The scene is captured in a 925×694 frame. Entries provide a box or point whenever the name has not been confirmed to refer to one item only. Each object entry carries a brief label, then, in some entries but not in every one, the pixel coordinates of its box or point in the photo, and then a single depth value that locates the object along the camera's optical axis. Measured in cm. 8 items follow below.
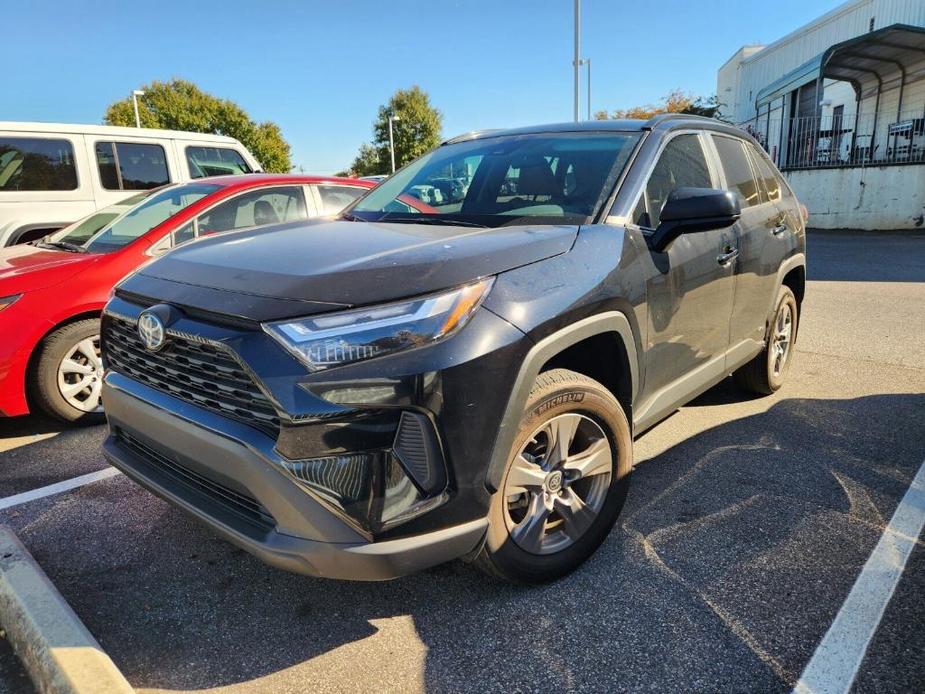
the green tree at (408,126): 5853
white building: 1545
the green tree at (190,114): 4216
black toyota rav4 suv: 181
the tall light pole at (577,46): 2205
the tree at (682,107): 3400
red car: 378
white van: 731
